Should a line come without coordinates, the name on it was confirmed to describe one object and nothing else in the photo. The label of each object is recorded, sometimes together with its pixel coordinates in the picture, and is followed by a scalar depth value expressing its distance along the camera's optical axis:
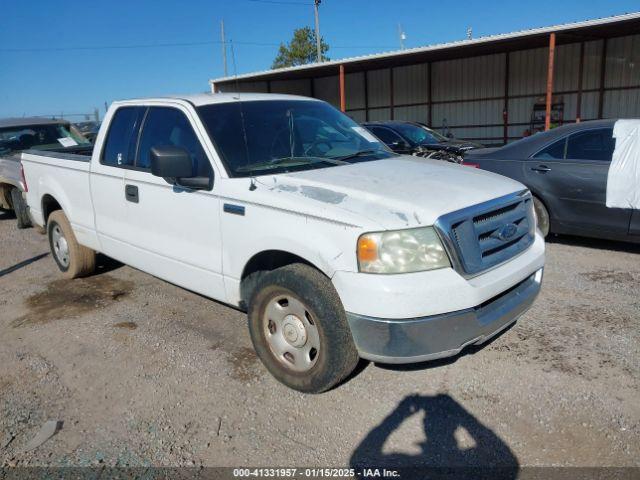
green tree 45.44
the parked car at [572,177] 6.02
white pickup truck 2.96
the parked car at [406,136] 12.08
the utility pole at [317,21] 33.09
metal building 18.39
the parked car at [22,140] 9.05
